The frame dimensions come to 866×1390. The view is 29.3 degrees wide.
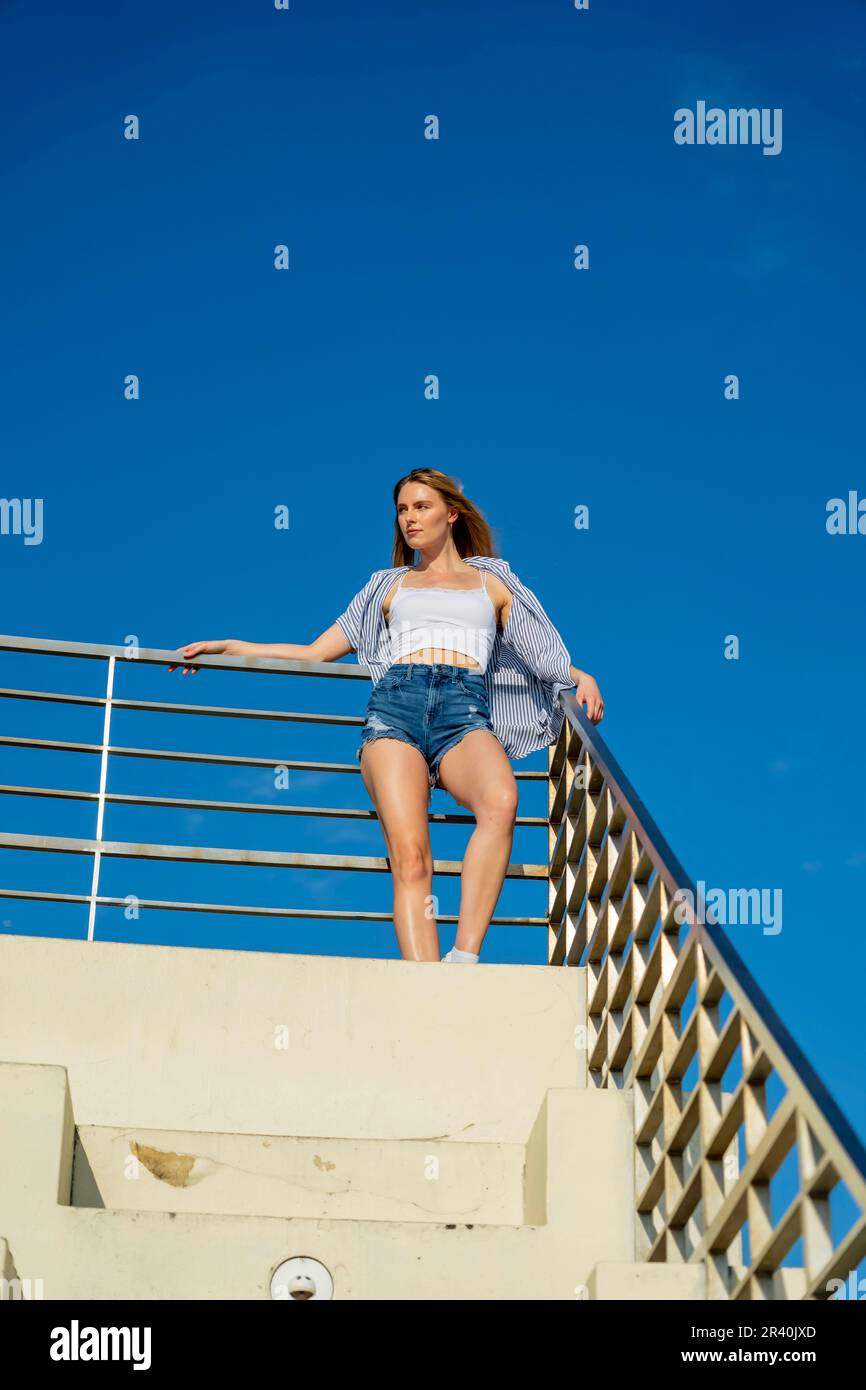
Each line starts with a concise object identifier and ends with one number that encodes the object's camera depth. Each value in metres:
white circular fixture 3.07
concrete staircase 3.10
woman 4.52
